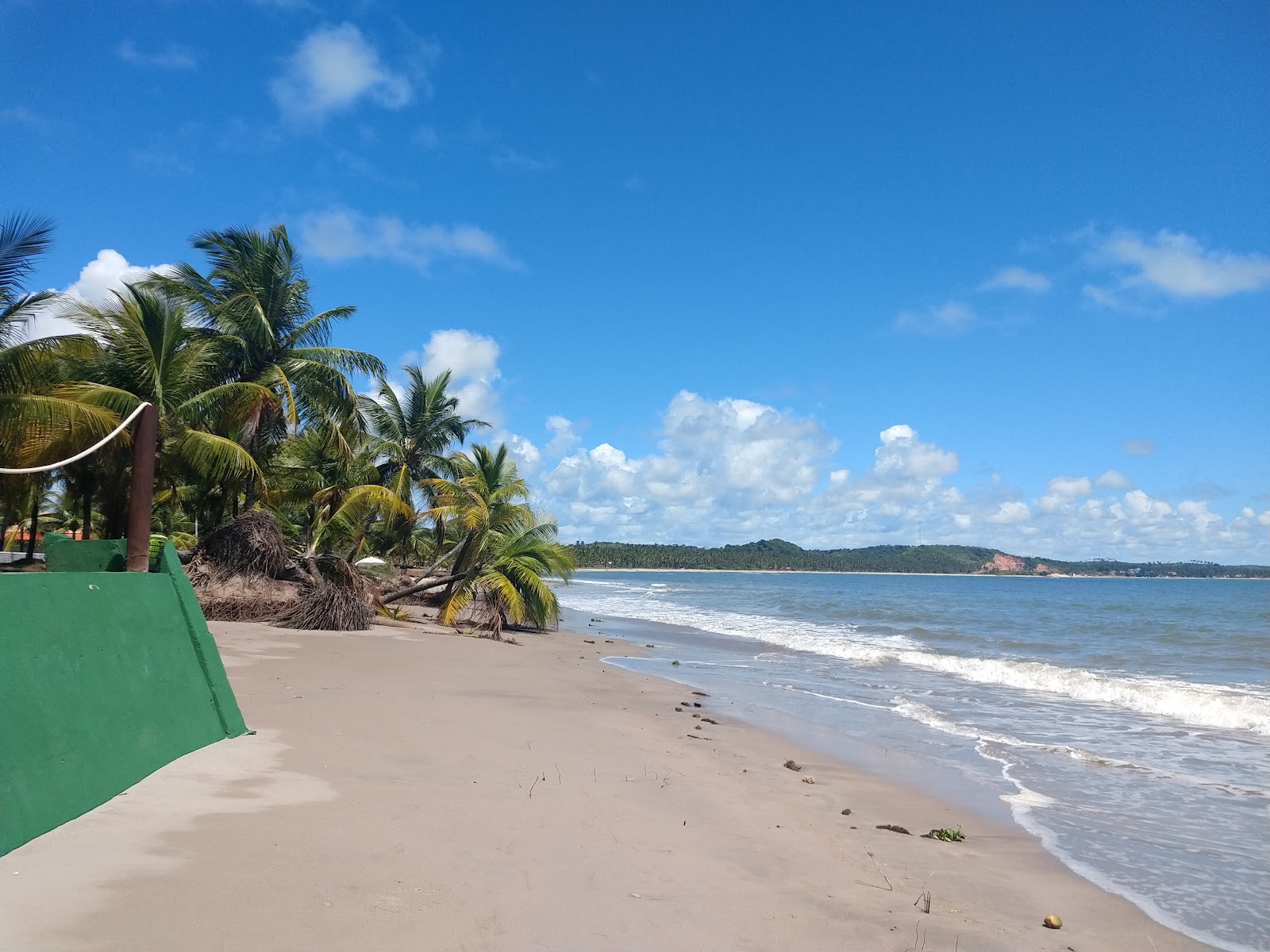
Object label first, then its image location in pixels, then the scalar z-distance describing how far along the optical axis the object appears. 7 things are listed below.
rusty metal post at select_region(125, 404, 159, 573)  6.29
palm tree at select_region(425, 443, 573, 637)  19.41
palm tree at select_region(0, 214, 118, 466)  11.39
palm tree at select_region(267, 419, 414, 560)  19.55
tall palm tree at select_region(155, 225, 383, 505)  18.31
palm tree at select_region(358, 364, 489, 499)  24.89
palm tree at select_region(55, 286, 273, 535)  14.69
